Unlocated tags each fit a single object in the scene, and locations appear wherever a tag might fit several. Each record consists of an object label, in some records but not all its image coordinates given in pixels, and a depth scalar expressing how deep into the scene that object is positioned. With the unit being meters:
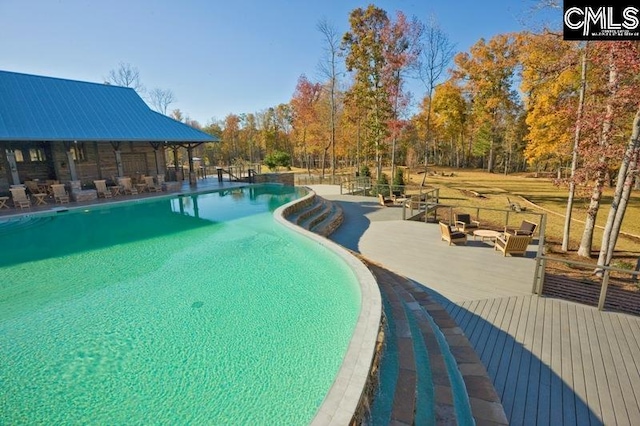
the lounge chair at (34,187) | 14.02
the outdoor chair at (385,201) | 14.42
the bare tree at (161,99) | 40.09
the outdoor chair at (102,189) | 14.72
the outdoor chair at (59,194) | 13.63
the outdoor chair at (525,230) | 8.81
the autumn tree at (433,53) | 18.20
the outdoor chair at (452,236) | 8.70
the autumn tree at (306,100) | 28.88
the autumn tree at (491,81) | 27.10
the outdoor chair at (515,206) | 15.83
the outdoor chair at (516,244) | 7.66
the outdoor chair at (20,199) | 12.38
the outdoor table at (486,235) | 8.88
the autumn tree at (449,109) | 31.77
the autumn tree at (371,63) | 19.00
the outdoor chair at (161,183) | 16.91
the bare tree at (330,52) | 21.73
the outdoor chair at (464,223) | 10.11
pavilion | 13.79
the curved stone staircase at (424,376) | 2.71
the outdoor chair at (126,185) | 15.73
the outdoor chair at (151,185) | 16.53
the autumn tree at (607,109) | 7.07
